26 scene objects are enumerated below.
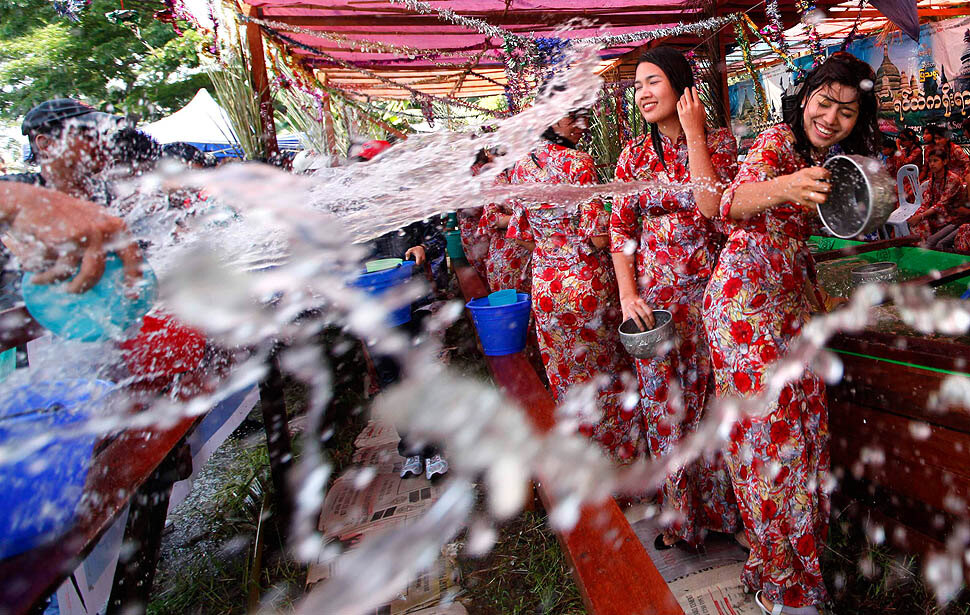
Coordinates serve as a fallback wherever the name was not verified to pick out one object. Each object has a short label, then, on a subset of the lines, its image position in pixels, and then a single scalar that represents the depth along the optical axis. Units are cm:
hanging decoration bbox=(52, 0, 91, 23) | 318
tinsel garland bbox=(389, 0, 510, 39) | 417
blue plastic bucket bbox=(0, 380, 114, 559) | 111
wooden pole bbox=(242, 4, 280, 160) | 347
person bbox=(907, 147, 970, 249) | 517
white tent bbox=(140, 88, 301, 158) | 918
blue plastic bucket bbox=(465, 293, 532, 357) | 289
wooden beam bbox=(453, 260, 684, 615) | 110
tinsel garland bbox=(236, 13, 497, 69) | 452
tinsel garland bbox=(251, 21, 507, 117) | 554
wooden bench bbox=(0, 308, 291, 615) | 108
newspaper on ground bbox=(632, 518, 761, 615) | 198
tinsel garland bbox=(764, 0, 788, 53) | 407
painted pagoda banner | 626
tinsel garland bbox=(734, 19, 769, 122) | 391
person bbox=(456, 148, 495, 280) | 558
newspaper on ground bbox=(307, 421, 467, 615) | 223
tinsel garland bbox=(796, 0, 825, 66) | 390
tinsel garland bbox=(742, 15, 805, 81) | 372
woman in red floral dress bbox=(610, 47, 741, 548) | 202
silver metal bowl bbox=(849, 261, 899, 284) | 218
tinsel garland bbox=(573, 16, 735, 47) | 433
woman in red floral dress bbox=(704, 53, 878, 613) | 176
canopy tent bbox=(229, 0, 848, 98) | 455
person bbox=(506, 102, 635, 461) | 262
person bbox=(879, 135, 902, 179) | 580
